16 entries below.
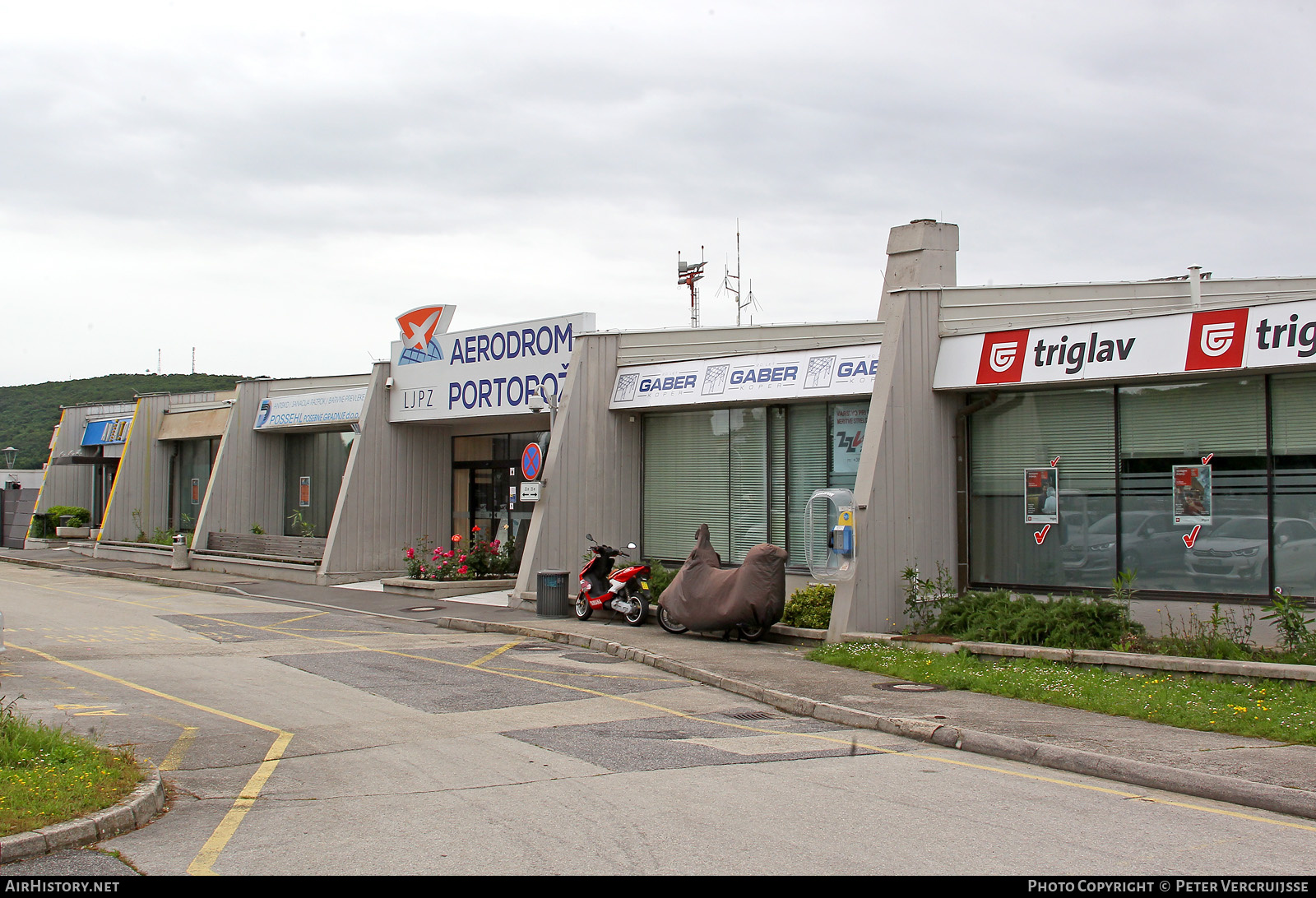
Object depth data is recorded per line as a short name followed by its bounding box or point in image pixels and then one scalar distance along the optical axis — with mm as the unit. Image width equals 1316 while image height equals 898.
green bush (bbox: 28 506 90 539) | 40625
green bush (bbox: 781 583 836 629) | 16125
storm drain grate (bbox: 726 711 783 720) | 10992
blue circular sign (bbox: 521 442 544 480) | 21266
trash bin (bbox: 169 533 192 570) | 30719
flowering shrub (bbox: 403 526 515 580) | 24312
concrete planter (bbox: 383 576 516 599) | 23453
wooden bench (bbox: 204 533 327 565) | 27062
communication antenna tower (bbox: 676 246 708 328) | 34000
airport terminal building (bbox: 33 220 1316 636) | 13867
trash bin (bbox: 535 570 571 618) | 19547
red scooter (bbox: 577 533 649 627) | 18109
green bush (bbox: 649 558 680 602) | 19141
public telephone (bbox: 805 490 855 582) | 15195
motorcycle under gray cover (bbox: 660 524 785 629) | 15992
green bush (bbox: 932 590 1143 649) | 13469
